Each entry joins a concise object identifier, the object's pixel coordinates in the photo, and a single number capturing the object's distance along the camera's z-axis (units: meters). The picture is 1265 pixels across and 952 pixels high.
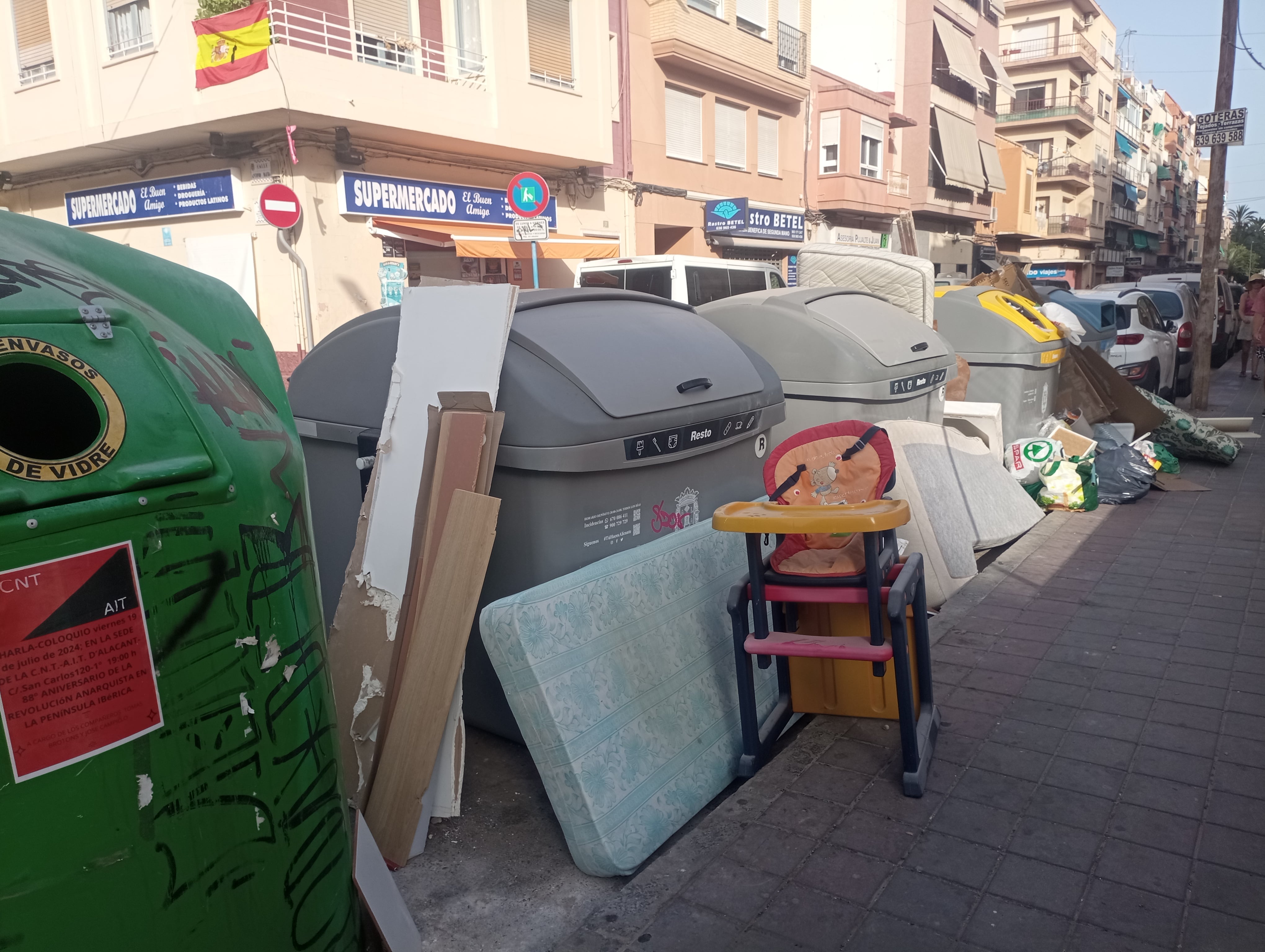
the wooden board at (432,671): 2.71
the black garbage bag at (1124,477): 7.02
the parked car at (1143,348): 11.03
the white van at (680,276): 10.49
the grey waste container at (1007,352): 7.47
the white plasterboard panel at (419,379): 3.00
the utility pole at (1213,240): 12.09
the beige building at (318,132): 12.88
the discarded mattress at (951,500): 4.89
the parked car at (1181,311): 13.75
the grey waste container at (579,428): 3.02
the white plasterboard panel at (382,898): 2.17
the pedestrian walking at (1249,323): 14.66
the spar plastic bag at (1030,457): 6.80
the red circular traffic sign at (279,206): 12.04
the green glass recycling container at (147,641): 1.47
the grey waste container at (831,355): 5.17
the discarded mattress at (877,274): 7.05
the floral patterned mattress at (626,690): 2.61
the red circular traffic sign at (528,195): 10.18
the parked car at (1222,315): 18.52
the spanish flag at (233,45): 11.79
